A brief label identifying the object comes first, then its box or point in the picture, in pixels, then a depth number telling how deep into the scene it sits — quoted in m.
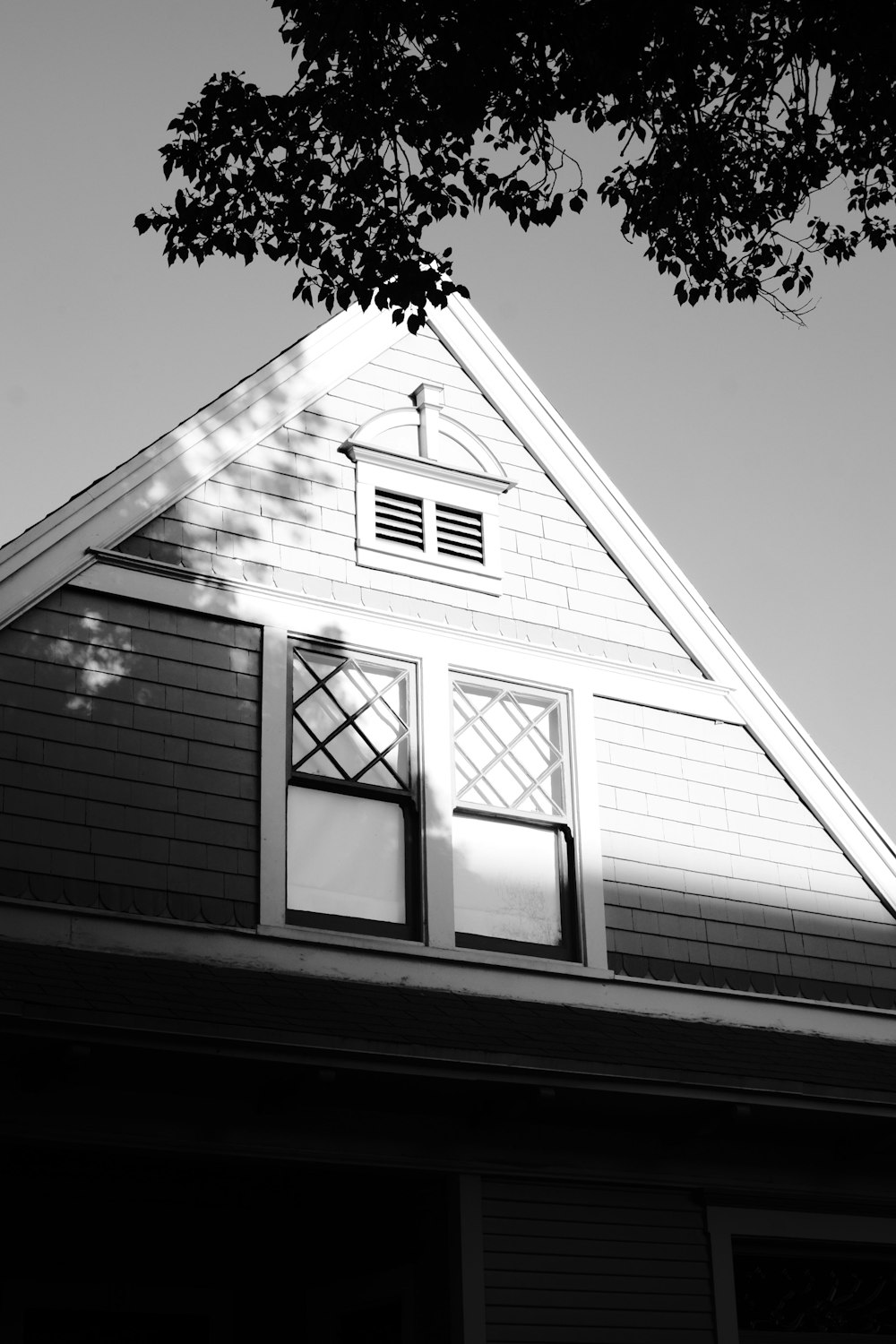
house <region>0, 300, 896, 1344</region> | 7.68
